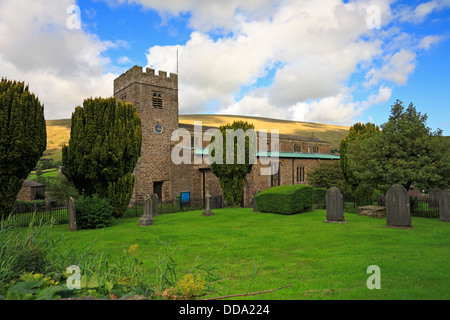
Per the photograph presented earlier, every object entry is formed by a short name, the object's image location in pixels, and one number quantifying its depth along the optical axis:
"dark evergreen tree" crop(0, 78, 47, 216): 13.06
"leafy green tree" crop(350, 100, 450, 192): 14.93
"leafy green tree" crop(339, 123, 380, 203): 21.88
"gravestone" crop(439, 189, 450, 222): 12.69
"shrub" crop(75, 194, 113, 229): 14.42
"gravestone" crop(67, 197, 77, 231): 14.05
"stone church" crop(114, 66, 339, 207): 28.98
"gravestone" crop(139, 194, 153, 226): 14.59
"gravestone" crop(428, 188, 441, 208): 16.91
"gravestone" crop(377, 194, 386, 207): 17.91
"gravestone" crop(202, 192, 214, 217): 17.73
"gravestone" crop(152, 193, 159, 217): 18.88
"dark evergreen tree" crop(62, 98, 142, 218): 15.77
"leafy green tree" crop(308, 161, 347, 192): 26.03
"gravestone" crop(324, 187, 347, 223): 13.29
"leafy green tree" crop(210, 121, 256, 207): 22.62
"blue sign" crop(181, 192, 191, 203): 29.27
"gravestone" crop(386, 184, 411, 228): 11.19
